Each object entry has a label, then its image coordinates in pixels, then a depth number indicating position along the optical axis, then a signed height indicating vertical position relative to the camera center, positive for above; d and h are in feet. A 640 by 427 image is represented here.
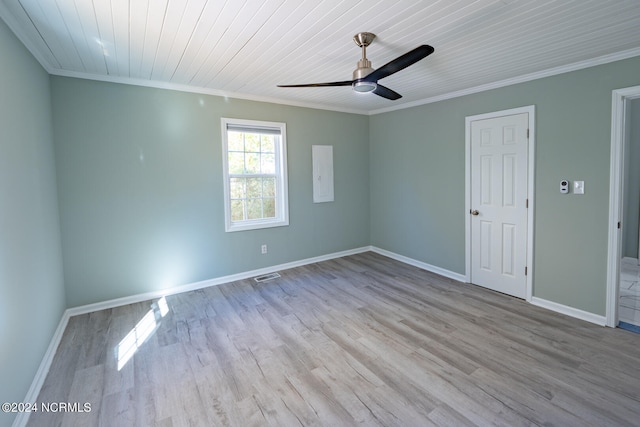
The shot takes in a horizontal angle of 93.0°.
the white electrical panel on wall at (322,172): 15.93 +1.34
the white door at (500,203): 11.28 -0.34
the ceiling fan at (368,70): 6.87 +3.02
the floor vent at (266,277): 13.85 -3.65
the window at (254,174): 13.47 +1.16
